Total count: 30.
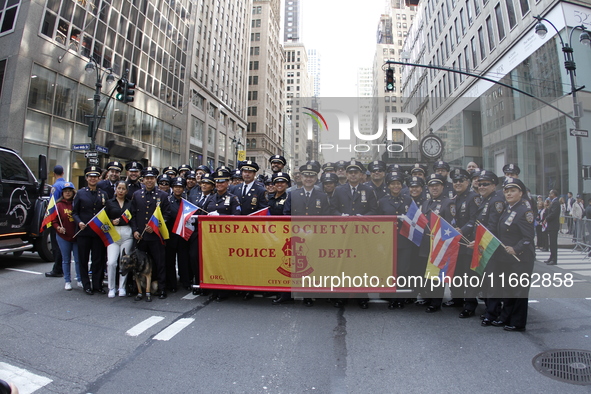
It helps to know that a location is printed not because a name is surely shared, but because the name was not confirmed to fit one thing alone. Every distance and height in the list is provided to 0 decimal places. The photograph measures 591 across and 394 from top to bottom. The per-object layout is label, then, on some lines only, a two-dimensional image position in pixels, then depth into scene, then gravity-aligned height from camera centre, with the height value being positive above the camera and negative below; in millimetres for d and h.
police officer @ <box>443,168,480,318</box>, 5242 +7
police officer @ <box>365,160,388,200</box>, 6465 +873
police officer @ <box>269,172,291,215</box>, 6297 +520
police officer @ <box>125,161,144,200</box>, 6964 +833
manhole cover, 3340 -1309
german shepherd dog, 5793 -810
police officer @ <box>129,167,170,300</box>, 6043 -67
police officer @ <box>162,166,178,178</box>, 8805 +1183
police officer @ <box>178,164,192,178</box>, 8845 +1248
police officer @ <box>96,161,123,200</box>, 7016 +783
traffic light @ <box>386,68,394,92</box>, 14531 +5969
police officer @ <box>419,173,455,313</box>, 5398 +292
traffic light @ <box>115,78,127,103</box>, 15492 +5554
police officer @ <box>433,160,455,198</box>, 6361 +1093
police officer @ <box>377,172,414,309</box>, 5543 +290
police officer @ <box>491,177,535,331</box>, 4457 -178
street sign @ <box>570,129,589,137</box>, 10859 +3011
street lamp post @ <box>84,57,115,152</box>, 16297 +4652
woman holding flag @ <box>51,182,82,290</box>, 6414 -219
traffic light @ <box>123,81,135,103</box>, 15574 +5408
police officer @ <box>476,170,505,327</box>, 4816 +239
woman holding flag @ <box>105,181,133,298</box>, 6008 -308
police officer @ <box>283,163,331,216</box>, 5730 +389
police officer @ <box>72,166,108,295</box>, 6230 -405
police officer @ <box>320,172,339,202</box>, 6121 +716
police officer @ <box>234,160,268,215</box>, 6633 +569
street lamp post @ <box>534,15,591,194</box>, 12195 +4862
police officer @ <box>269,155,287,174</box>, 7613 +1266
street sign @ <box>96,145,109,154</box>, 16156 +3070
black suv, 7602 +198
